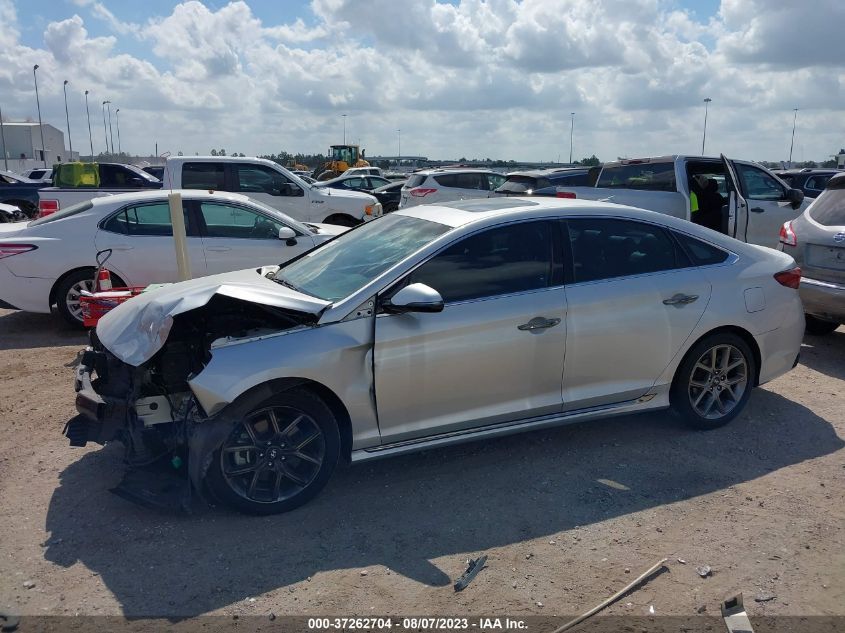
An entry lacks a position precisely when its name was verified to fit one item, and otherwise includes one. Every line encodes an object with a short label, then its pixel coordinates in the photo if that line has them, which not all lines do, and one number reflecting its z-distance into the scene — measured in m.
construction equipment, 42.19
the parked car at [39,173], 30.69
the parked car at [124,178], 17.73
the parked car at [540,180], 12.79
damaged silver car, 4.02
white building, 71.81
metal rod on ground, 3.19
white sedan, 7.98
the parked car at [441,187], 16.88
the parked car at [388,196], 21.56
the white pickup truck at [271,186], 12.34
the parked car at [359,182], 25.15
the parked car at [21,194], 20.89
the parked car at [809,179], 17.48
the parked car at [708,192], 10.17
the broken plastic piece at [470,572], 3.46
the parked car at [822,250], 6.88
